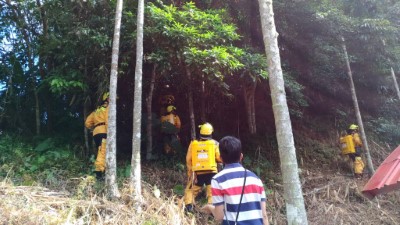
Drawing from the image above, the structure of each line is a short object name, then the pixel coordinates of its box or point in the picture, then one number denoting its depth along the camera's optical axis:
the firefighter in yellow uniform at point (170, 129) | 10.12
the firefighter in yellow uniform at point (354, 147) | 11.59
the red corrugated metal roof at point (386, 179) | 3.70
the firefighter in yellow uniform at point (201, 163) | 7.25
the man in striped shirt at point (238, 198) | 3.13
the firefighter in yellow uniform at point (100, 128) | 7.91
